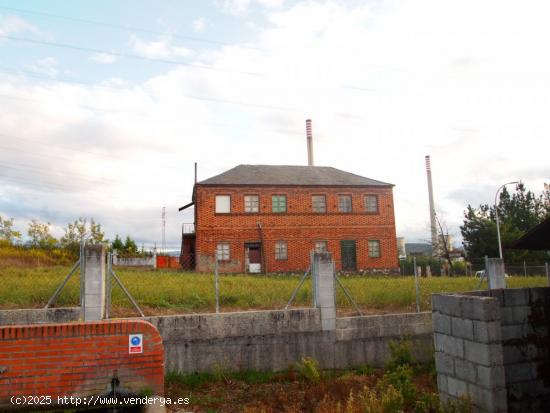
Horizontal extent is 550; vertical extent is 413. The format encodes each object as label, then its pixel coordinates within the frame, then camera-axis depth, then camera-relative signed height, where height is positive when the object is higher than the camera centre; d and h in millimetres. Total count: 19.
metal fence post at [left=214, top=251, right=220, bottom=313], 8952 -523
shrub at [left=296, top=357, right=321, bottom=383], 8188 -2081
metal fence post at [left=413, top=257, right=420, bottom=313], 10431 -1011
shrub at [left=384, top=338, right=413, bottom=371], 9227 -2078
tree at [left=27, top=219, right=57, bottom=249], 31344 +2968
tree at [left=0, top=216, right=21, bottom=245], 30594 +2951
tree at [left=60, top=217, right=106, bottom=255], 34406 +3011
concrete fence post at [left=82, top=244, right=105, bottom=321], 8305 -270
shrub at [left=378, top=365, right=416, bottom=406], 6363 -2012
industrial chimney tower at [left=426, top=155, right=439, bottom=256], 40712 +4577
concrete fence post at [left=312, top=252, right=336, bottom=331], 9484 -567
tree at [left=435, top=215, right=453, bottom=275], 29172 +962
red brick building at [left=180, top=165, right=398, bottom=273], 27469 +2813
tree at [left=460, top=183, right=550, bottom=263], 33125 +2892
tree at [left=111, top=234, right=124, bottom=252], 37016 +2223
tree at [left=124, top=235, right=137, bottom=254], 36406 +2043
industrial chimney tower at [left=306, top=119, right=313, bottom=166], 39844 +10941
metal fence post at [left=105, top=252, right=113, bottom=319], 8675 -397
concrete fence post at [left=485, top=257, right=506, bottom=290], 12102 -485
